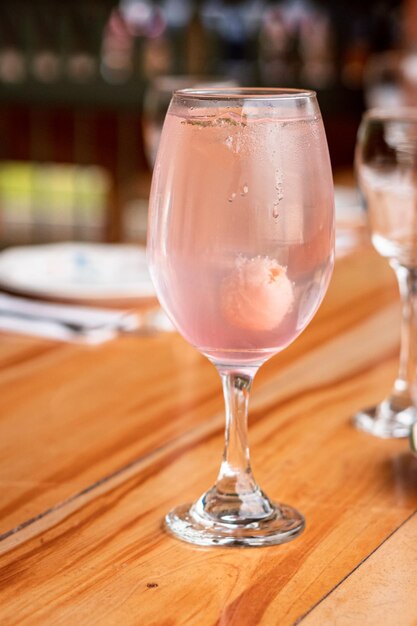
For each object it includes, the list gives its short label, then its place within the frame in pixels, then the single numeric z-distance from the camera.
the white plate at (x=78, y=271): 1.33
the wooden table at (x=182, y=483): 0.81
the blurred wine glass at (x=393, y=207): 1.05
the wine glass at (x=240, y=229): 0.84
